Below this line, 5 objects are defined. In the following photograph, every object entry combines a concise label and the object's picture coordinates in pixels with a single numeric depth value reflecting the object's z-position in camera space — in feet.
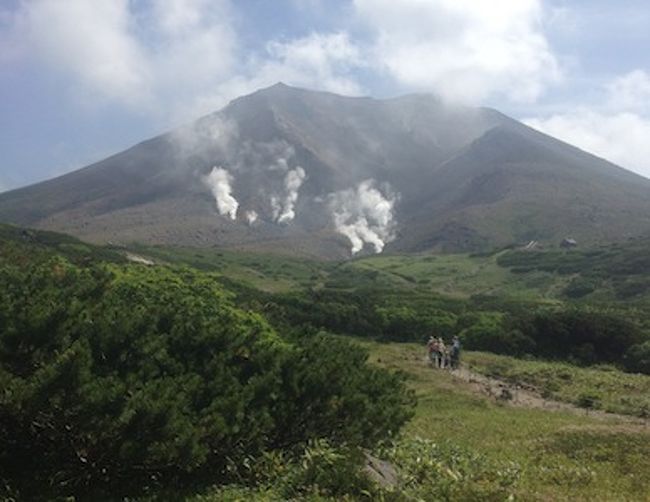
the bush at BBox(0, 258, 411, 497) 31.48
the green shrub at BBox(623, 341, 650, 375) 120.16
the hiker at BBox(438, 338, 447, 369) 108.21
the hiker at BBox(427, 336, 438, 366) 110.22
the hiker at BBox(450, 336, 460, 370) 109.29
